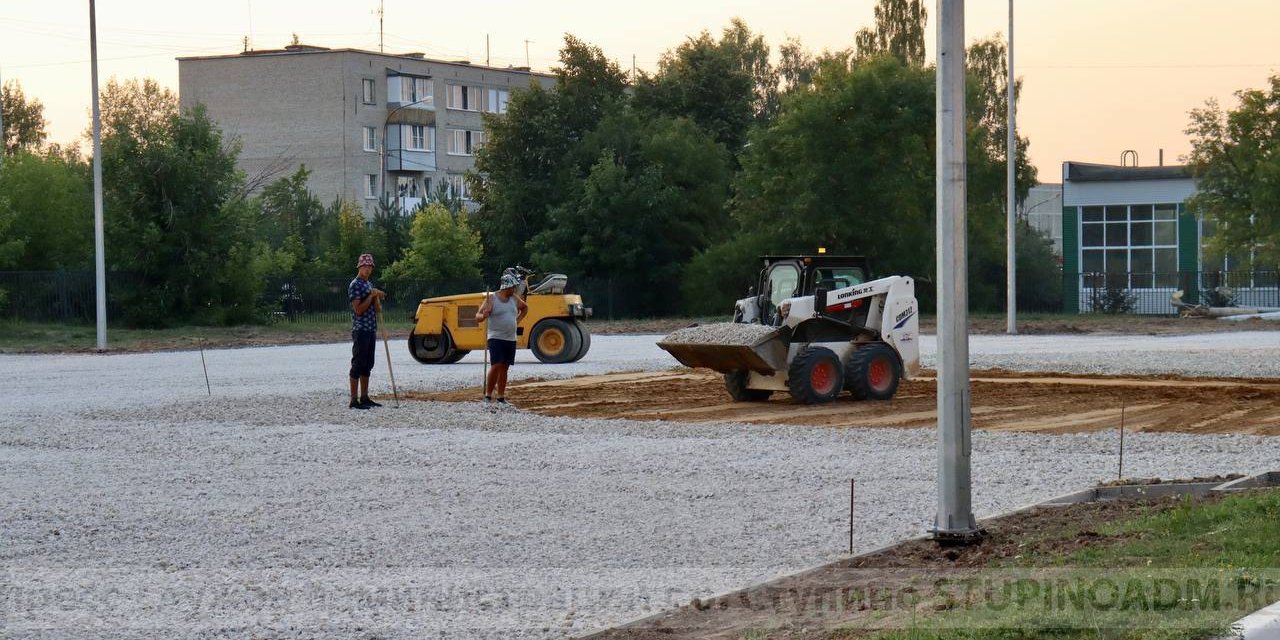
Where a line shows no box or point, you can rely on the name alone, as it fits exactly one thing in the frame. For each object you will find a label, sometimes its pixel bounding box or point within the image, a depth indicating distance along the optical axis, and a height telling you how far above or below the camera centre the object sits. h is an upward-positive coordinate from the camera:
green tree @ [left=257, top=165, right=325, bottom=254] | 71.00 +3.83
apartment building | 84.94 +9.90
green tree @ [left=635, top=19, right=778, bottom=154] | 71.19 +8.90
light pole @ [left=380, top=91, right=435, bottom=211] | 88.06 +9.33
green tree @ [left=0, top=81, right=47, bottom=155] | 91.62 +10.30
